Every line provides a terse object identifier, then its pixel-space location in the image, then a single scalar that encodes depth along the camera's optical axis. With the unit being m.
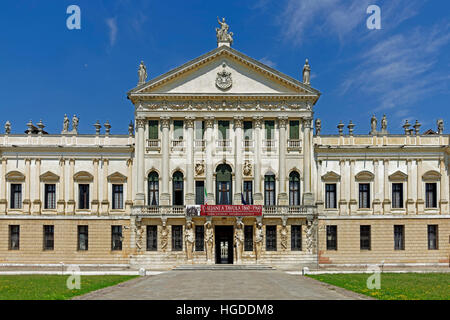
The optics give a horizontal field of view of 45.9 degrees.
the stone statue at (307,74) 47.22
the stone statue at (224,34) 47.84
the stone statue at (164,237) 45.06
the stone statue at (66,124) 48.69
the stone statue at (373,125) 48.47
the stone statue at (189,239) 44.88
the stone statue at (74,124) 48.49
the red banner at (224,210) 44.55
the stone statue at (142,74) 47.22
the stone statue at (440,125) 48.19
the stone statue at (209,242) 44.94
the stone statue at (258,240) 45.00
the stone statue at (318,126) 48.00
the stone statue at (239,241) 45.03
